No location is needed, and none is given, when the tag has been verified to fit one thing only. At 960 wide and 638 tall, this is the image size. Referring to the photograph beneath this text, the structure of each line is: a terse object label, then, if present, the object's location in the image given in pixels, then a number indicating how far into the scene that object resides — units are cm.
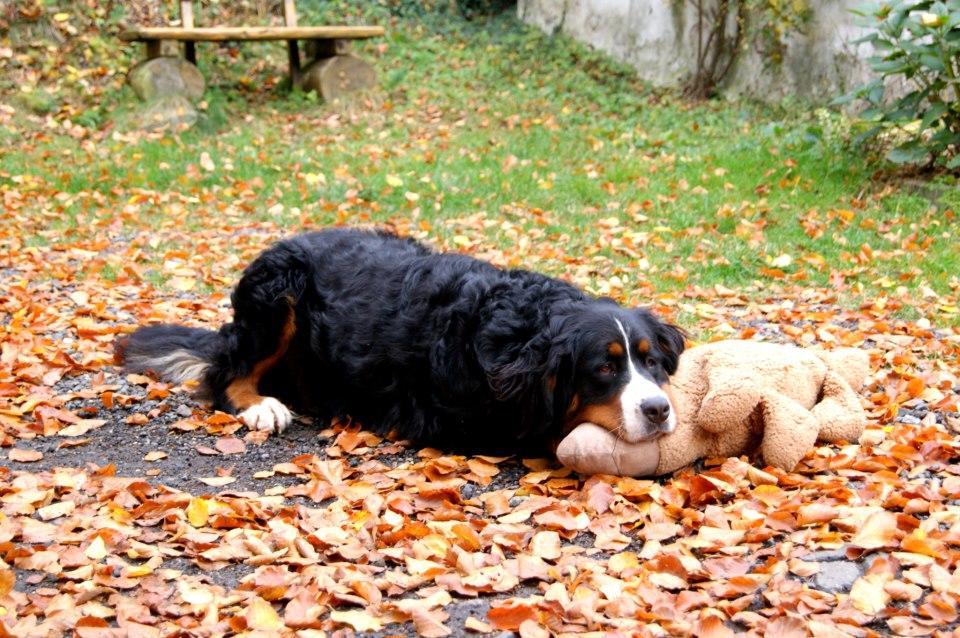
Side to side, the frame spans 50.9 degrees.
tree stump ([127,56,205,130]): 1197
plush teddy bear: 387
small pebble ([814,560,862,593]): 292
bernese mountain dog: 397
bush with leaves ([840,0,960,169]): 836
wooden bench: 1202
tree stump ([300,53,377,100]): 1302
